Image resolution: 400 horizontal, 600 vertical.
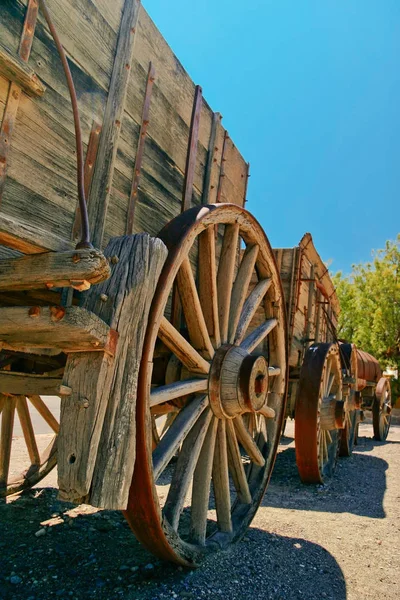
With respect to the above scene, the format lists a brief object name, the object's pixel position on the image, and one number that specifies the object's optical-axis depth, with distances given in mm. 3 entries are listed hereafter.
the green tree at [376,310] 18938
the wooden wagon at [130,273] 1592
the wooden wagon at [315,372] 4410
